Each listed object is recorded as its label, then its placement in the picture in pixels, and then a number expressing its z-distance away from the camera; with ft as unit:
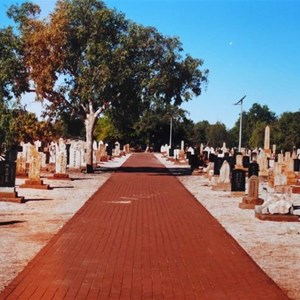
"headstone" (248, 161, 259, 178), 86.89
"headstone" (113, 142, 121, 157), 220.43
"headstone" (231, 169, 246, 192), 68.44
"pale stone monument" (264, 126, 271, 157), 136.33
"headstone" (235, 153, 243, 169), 94.11
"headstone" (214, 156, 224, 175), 90.17
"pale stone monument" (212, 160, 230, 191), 75.46
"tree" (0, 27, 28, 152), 97.50
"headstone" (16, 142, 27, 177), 89.48
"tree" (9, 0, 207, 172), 97.25
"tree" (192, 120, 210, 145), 378.53
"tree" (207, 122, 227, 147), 461.78
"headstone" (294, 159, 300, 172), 112.05
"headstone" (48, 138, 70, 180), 88.17
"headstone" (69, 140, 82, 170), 120.16
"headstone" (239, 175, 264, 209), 55.67
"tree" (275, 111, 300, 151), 306.55
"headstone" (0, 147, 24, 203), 55.36
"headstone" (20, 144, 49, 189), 70.23
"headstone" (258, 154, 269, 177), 101.74
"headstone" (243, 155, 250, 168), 118.46
